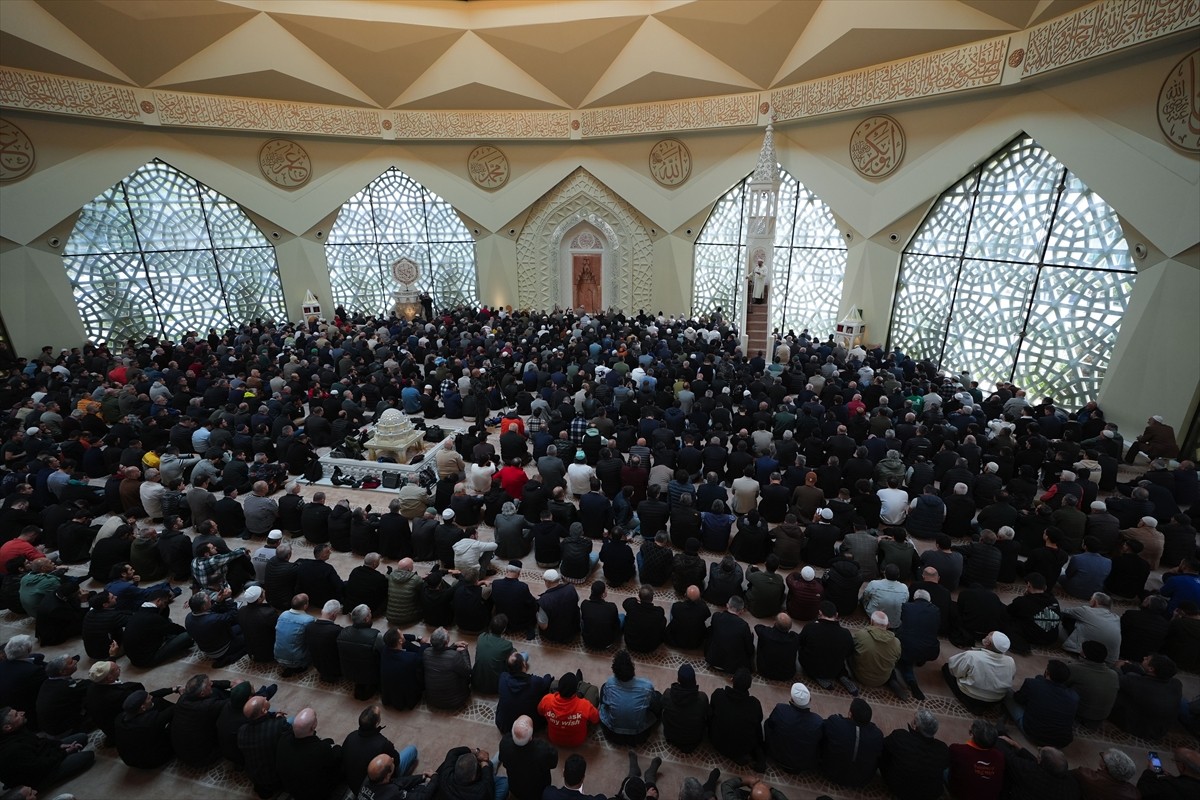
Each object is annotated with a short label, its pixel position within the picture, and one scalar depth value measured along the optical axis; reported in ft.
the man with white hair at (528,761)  10.15
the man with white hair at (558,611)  14.60
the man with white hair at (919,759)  10.39
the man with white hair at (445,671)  12.71
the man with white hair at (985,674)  12.51
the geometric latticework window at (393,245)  56.95
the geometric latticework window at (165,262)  44.86
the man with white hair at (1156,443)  24.27
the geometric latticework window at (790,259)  47.73
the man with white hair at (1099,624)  13.34
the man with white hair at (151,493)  21.06
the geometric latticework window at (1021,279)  29.91
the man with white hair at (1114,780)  9.36
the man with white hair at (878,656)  13.19
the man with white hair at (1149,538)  17.12
